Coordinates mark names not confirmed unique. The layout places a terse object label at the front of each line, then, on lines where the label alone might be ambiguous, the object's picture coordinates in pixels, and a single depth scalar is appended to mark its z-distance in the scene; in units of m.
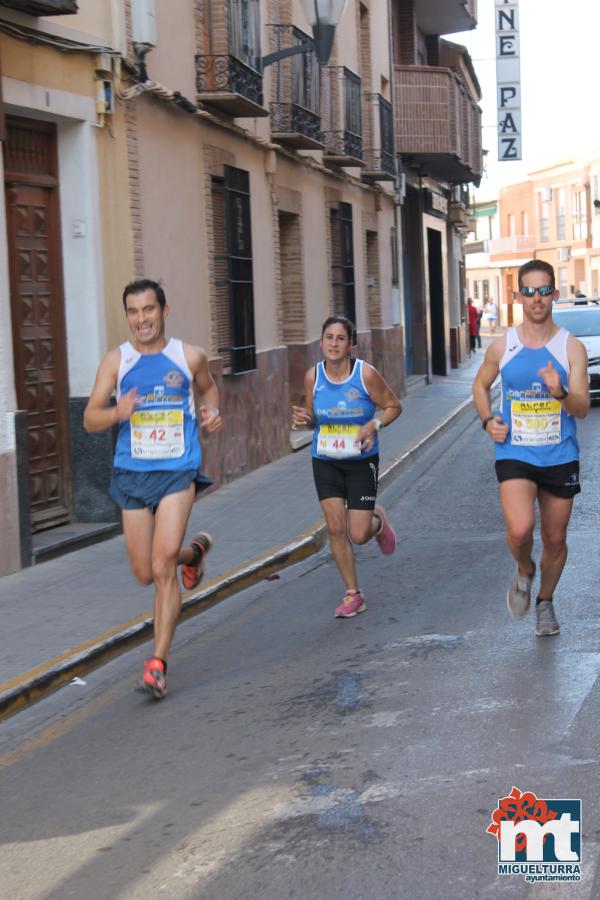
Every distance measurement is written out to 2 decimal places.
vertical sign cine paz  33.88
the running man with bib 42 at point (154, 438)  6.46
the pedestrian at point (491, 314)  70.69
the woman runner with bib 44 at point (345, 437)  8.02
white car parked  22.62
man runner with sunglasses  6.73
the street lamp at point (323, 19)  13.76
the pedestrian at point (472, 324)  45.65
